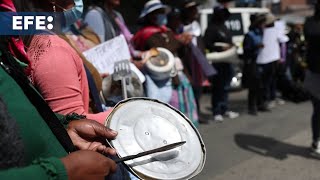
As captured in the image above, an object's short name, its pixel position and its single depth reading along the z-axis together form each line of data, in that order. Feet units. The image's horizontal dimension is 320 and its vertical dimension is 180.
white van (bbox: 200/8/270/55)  32.15
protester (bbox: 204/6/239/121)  21.84
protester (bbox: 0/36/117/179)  3.27
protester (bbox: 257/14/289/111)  23.68
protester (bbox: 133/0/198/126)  15.12
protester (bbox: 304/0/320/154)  15.72
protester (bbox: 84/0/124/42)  13.23
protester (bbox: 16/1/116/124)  5.11
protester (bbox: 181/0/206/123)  19.33
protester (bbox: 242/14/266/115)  23.31
